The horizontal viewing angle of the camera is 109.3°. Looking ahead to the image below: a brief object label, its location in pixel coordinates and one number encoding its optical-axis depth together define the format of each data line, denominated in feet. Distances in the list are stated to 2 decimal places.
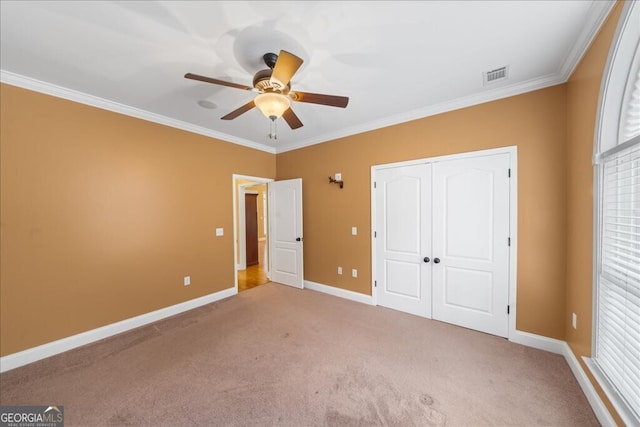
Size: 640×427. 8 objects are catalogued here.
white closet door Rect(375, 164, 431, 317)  9.64
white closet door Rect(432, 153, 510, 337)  8.05
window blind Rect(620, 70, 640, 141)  4.43
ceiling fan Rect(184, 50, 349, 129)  4.77
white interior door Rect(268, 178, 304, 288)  13.61
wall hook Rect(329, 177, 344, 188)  12.05
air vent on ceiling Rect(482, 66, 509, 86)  6.81
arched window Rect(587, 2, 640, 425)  4.20
